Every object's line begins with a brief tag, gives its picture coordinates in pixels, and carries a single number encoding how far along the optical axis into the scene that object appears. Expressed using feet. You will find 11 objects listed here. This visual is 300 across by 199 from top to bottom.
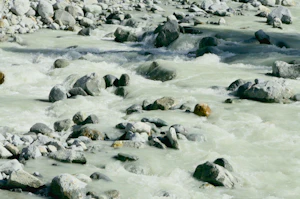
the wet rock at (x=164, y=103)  52.03
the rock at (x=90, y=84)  57.99
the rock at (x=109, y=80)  61.40
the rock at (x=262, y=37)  82.40
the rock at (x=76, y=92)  57.04
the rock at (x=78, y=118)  47.76
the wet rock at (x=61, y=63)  69.83
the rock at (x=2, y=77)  62.98
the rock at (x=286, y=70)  62.72
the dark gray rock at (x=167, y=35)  84.58
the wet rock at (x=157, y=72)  65.18
